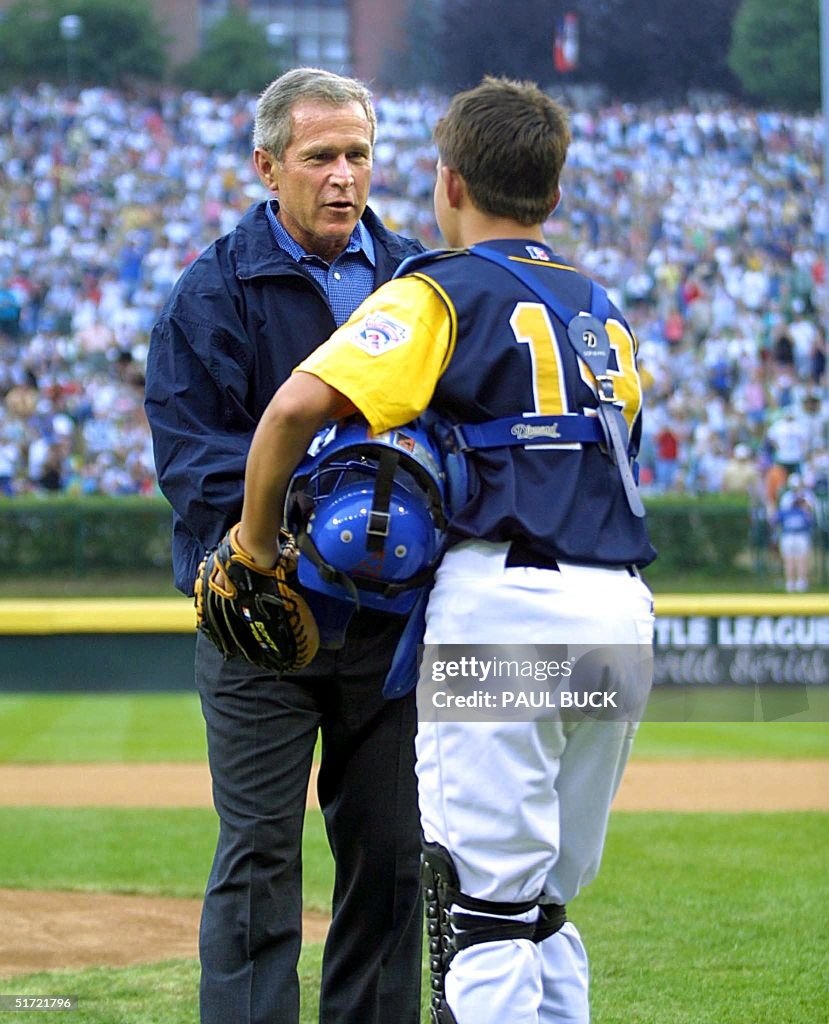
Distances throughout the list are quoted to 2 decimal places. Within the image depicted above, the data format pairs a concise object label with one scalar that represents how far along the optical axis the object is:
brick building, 100.00
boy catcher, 5.05
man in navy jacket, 6.08
